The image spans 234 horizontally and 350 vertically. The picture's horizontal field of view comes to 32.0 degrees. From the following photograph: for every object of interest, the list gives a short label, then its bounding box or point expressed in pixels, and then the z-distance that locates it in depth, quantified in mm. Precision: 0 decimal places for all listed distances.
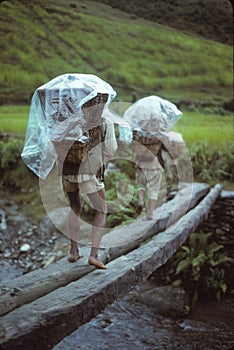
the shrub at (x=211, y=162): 6305
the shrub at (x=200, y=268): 5238
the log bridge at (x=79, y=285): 2135
